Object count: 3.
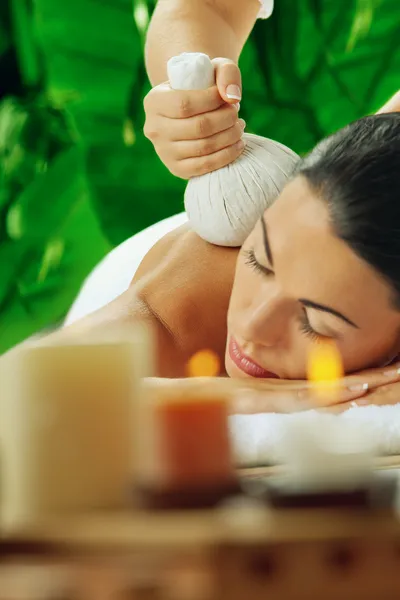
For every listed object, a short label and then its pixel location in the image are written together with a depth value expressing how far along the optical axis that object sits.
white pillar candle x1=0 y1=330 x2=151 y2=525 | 1.11
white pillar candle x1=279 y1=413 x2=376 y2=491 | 1.13
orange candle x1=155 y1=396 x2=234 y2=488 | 1.23
